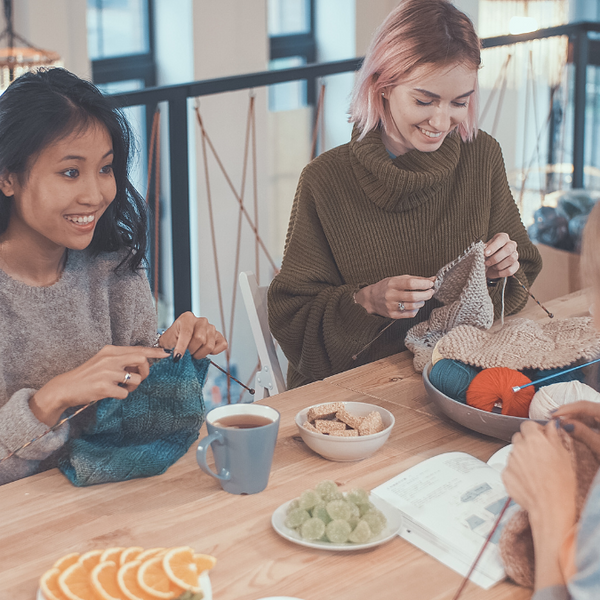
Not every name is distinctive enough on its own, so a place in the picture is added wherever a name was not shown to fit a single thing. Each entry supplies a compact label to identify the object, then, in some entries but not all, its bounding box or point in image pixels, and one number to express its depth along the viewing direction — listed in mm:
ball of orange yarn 1031
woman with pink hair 1448
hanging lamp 2631
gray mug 852
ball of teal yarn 1076
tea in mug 906
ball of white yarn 959
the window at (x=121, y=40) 3883
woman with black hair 993
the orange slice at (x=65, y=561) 743
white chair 1531
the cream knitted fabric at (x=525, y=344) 1113
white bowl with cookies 949
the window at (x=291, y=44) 4594
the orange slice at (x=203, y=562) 743
